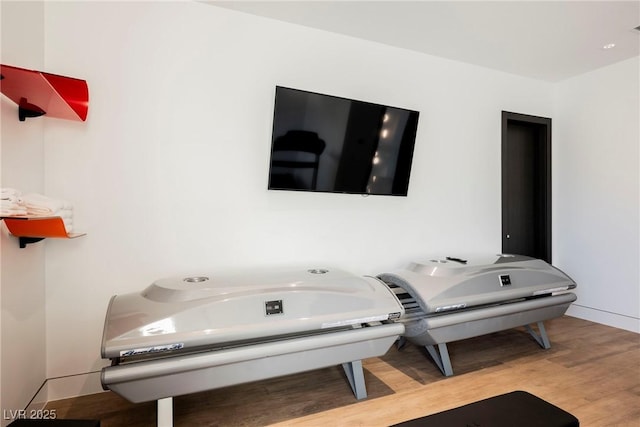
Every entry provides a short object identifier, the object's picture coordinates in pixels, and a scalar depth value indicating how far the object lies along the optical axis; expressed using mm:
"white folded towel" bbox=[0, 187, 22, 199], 1376
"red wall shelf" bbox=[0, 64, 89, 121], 1545
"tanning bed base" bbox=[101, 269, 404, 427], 1669
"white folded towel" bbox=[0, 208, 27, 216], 1354
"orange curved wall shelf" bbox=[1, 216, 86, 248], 1710
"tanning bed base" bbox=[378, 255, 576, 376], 2475
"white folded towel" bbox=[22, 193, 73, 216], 1578
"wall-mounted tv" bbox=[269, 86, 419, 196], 2600
